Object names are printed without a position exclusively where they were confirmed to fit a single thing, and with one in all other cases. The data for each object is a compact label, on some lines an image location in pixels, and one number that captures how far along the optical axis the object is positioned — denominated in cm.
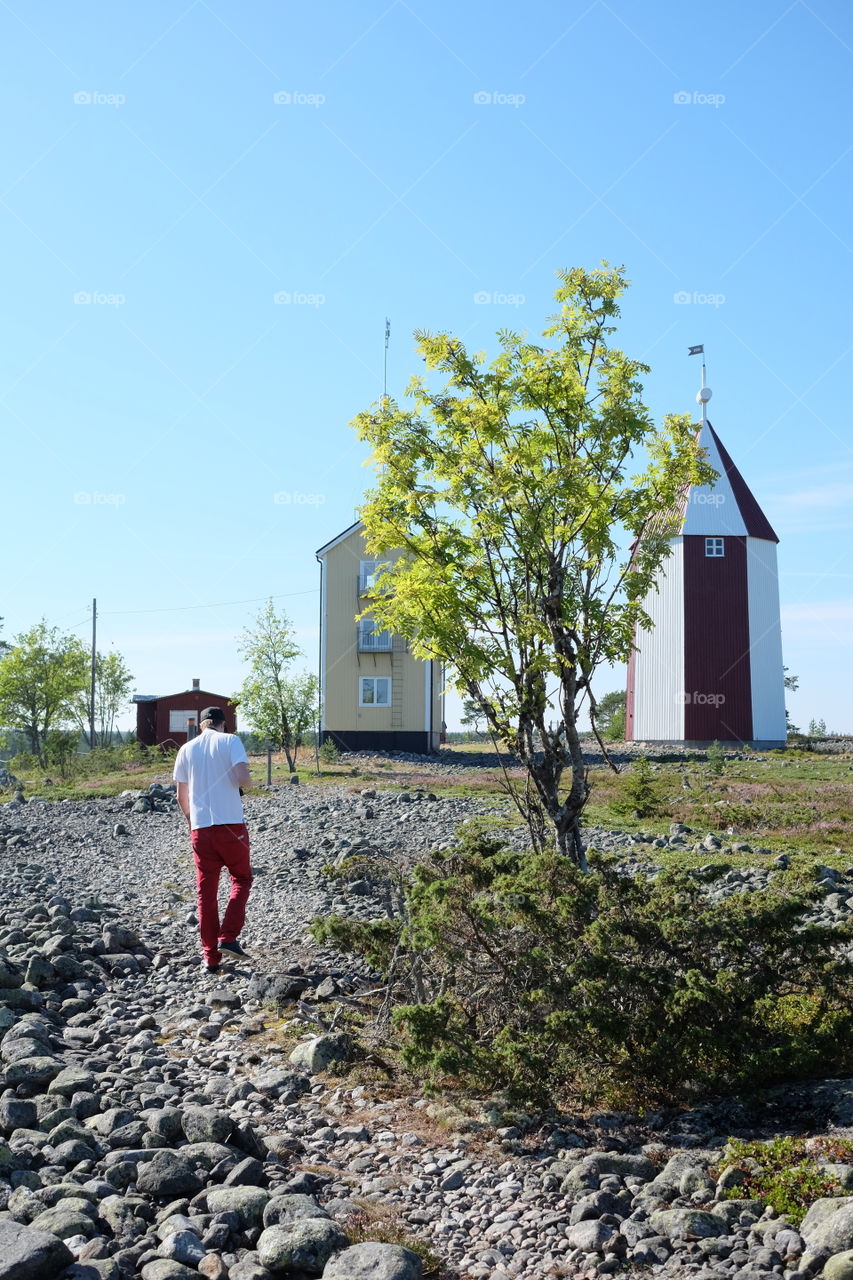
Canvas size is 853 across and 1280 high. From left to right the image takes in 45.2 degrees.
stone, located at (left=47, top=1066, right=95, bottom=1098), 566
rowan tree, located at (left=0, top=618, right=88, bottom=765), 5212
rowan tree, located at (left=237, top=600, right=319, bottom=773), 3097
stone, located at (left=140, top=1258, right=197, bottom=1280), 379
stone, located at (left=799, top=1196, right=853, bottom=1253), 375
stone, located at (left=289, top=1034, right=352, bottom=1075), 637
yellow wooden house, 4075
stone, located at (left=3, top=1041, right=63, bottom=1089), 583
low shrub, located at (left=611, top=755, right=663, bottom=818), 1827
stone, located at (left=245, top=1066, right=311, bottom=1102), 599
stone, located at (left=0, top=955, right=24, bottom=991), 791
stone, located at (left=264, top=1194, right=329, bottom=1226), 424
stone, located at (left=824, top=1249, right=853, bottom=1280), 357
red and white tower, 3916
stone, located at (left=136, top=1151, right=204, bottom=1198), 451
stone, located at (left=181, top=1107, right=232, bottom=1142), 495
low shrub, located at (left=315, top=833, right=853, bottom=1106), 525
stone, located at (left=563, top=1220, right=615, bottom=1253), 412
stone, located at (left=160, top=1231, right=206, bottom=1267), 398
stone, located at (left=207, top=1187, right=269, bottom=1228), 428
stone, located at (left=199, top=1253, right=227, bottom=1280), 389
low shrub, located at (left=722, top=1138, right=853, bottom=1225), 418
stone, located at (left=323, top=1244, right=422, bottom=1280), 379
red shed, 5166
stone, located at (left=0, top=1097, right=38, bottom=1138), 521
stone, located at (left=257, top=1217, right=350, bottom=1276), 392
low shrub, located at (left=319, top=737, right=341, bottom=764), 3541
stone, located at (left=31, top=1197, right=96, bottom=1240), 407
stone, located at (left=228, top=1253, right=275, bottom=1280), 383
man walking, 839
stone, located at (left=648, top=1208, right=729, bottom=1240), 408
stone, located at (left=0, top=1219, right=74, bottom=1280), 367
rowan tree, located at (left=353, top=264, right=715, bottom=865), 854
